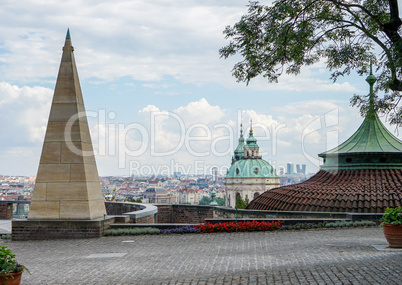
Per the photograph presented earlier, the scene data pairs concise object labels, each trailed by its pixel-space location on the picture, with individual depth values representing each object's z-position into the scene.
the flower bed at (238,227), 16.48
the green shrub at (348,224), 17.11
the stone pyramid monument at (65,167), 15.77
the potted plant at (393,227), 12.10
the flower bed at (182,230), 16.25
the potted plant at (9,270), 7.88
